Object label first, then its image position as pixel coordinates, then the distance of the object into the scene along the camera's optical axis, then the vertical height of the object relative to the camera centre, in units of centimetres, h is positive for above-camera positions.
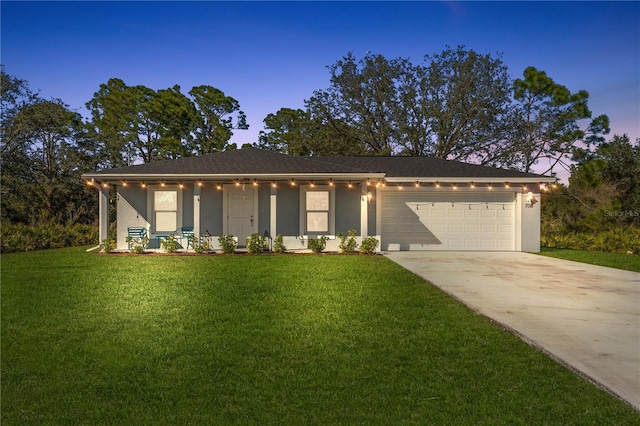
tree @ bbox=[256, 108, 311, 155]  3544 +806
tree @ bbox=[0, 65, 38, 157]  2044 +598
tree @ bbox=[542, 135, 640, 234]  2145 +120
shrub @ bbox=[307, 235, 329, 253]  1304 -100
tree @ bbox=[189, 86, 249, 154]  3231 +819
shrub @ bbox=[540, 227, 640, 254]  1438 -105
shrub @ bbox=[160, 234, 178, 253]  1286 -102
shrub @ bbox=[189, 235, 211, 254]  1279 -103
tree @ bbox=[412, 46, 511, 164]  2748 +777
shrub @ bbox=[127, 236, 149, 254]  1274 -99
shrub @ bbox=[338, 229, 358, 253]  1305 -96
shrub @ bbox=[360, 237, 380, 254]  1285 -101
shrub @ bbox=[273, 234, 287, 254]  1297 -103
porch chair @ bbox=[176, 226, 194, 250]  1334 -66
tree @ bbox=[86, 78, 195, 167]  3002 +755
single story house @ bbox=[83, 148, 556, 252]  1317 +40
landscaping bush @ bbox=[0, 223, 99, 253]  1395 -90
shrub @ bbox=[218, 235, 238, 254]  1275 -98
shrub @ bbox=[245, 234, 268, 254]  1265 -97
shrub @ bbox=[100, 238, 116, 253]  1287 -104
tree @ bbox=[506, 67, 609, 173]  2544 +629
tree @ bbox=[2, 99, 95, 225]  2062 +268
